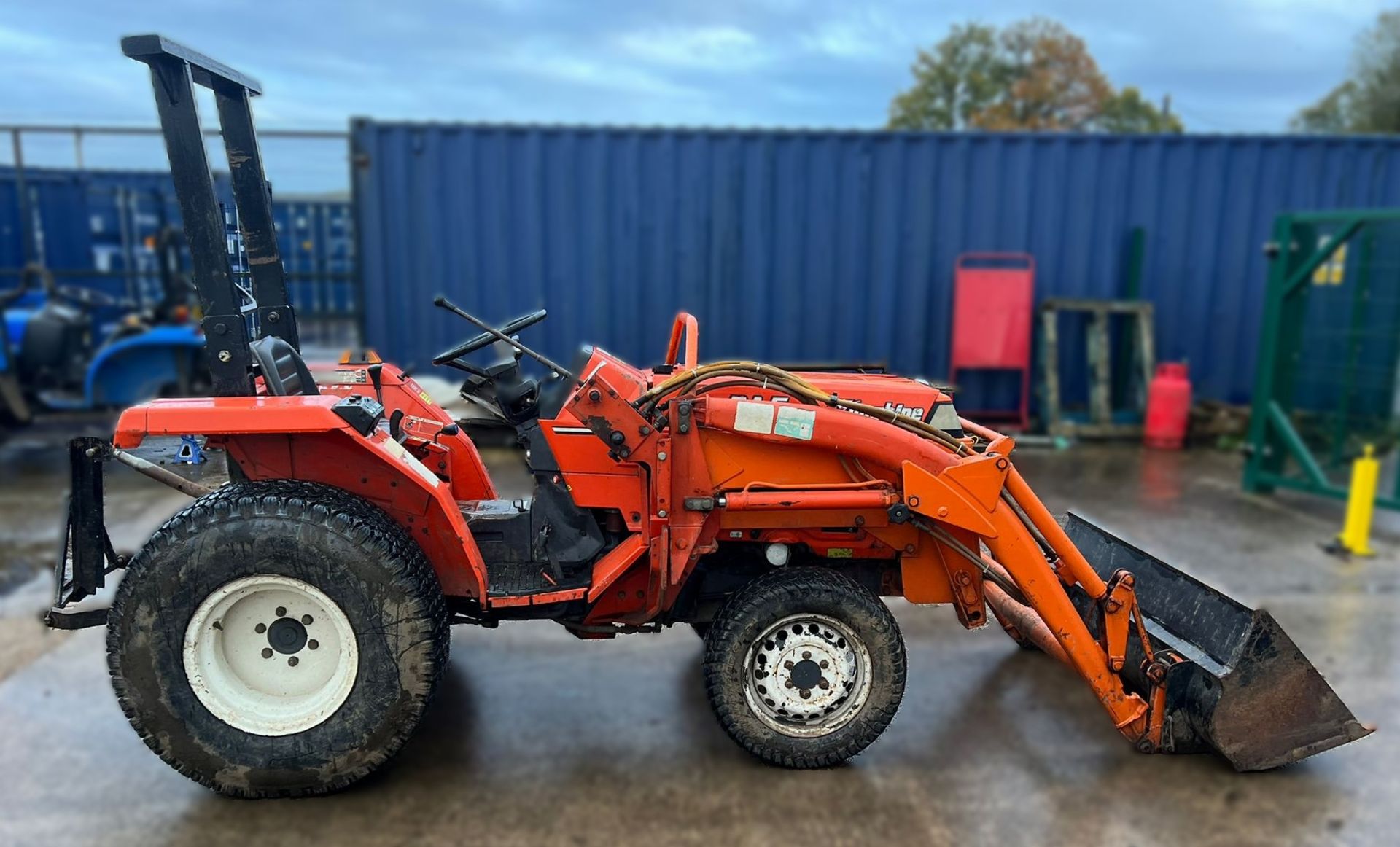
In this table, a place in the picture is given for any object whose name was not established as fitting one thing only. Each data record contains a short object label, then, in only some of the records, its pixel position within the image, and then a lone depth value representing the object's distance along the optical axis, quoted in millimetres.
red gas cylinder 8477
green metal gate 6637
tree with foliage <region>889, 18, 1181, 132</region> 30578
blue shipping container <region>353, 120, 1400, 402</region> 8430
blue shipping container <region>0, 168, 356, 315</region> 10852
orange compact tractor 2754
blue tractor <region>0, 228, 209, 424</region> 7773
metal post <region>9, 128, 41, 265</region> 9336
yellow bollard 5551
